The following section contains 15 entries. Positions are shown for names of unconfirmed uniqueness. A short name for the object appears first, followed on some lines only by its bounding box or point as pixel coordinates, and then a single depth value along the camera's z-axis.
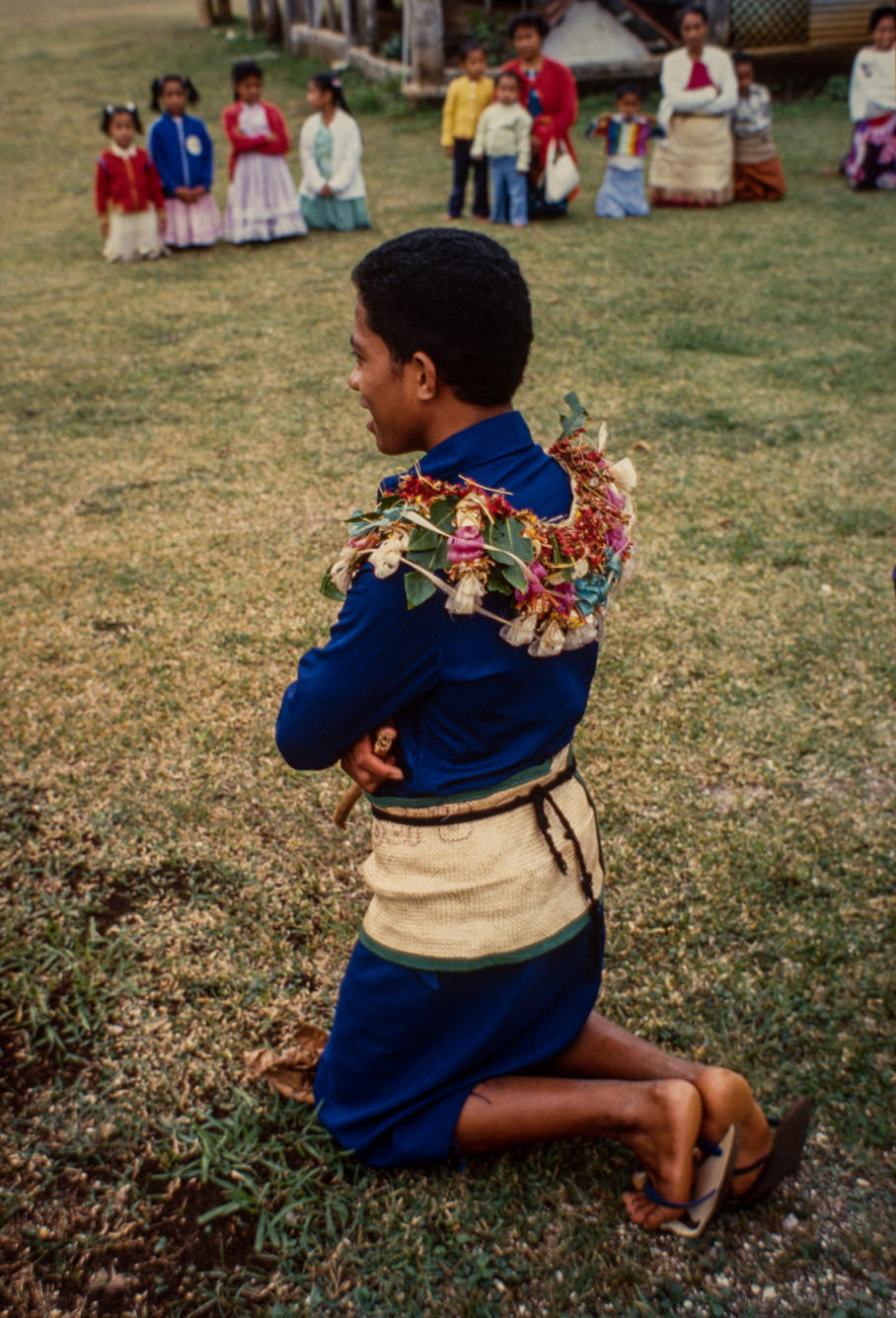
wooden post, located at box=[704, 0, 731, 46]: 14.94
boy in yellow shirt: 9.33
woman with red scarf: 9.84
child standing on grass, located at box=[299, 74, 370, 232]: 9.27
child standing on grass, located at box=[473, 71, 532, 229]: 9.13
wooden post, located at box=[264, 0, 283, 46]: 20.29
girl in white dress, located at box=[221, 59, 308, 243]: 9.26
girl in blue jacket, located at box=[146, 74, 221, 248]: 8.73
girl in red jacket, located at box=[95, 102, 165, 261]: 8.62
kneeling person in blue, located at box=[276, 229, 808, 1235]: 1.54
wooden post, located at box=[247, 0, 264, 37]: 21.39
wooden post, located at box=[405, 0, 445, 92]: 13.73
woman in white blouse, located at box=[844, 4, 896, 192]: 10.37
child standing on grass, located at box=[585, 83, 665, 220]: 9.52
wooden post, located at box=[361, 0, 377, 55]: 16.19
